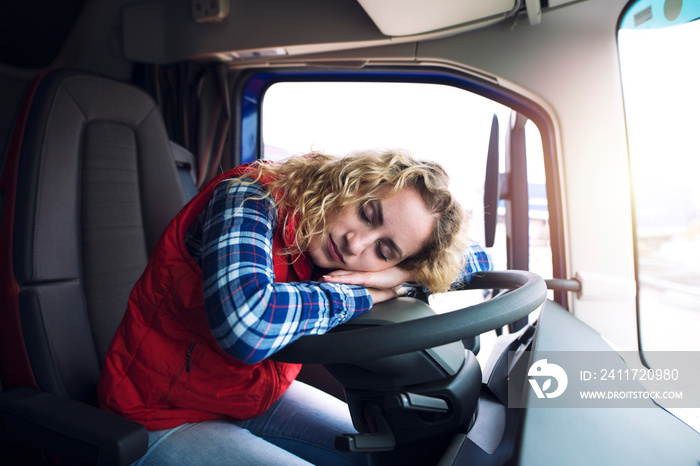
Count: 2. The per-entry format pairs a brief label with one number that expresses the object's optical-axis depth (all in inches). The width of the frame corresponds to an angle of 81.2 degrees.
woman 31.5
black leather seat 32.4
